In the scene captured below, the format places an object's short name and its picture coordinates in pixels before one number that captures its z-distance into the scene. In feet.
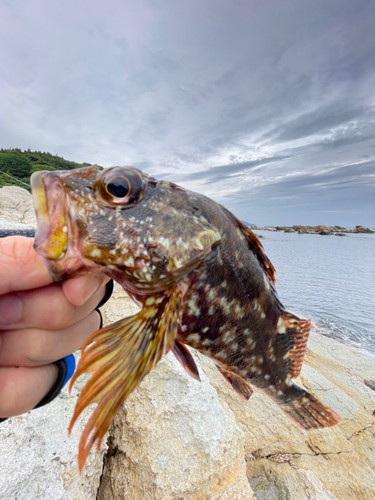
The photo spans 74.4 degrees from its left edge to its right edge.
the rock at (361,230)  257.34
